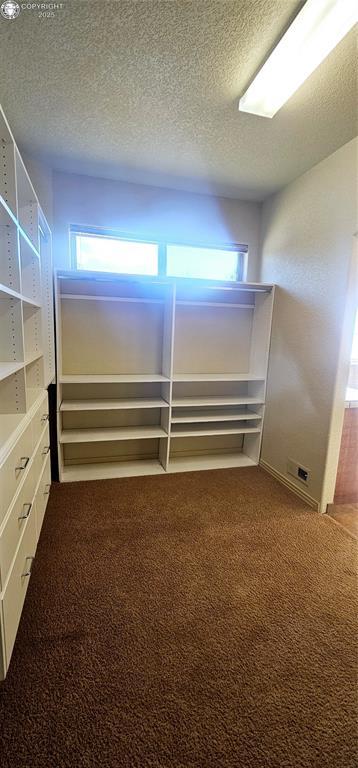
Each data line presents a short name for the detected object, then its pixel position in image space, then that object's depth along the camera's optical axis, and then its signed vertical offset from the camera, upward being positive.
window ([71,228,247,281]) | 2.86 +0.68
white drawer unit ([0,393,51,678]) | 1.16 -0.90
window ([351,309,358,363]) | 2.80 -0.13
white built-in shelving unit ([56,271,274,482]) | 2.83 -0.40
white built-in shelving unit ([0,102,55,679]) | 1.21 -0.39
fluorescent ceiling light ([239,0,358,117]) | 1.26 +1.26
